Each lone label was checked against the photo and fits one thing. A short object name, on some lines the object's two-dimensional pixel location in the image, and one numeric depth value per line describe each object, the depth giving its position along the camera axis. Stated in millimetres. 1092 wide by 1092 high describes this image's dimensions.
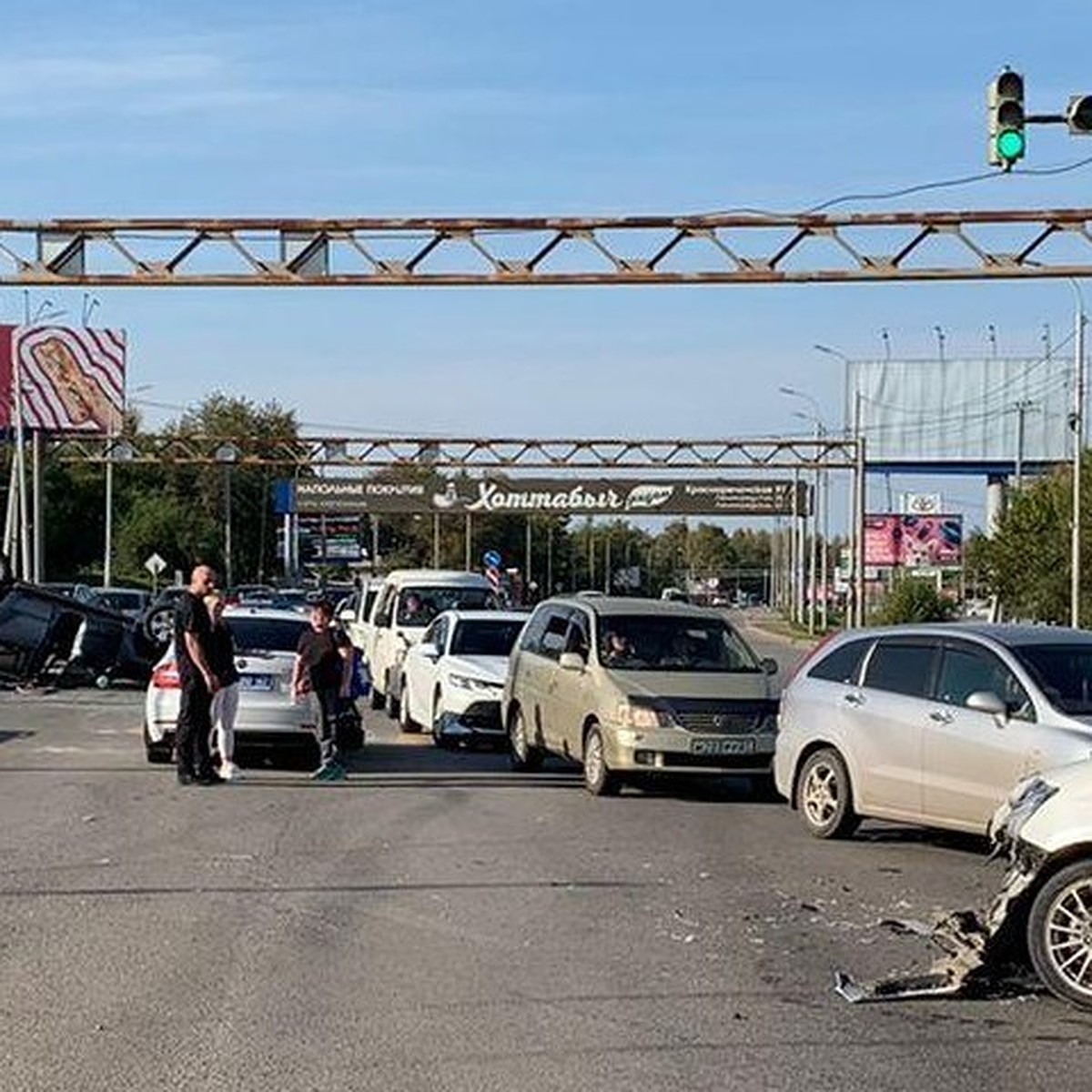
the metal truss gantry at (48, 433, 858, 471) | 65750
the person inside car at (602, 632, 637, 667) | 18750
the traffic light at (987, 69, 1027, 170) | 18438
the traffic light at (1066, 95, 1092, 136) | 18250
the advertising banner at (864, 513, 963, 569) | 100750
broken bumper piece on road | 9242
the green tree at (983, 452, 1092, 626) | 54750
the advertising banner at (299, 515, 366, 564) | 121188
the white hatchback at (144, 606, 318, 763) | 19094
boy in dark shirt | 18703
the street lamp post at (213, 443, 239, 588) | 85562
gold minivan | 17688
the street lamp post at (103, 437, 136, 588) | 63969
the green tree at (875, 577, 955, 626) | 61031
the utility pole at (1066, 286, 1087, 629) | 47125
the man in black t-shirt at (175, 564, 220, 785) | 17641
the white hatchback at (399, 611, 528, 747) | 22594
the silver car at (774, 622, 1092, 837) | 13273
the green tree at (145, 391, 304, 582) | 109619
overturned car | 31719
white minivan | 28812
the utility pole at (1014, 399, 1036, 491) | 62375
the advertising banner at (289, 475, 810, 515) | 85438
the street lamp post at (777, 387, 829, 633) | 81812
